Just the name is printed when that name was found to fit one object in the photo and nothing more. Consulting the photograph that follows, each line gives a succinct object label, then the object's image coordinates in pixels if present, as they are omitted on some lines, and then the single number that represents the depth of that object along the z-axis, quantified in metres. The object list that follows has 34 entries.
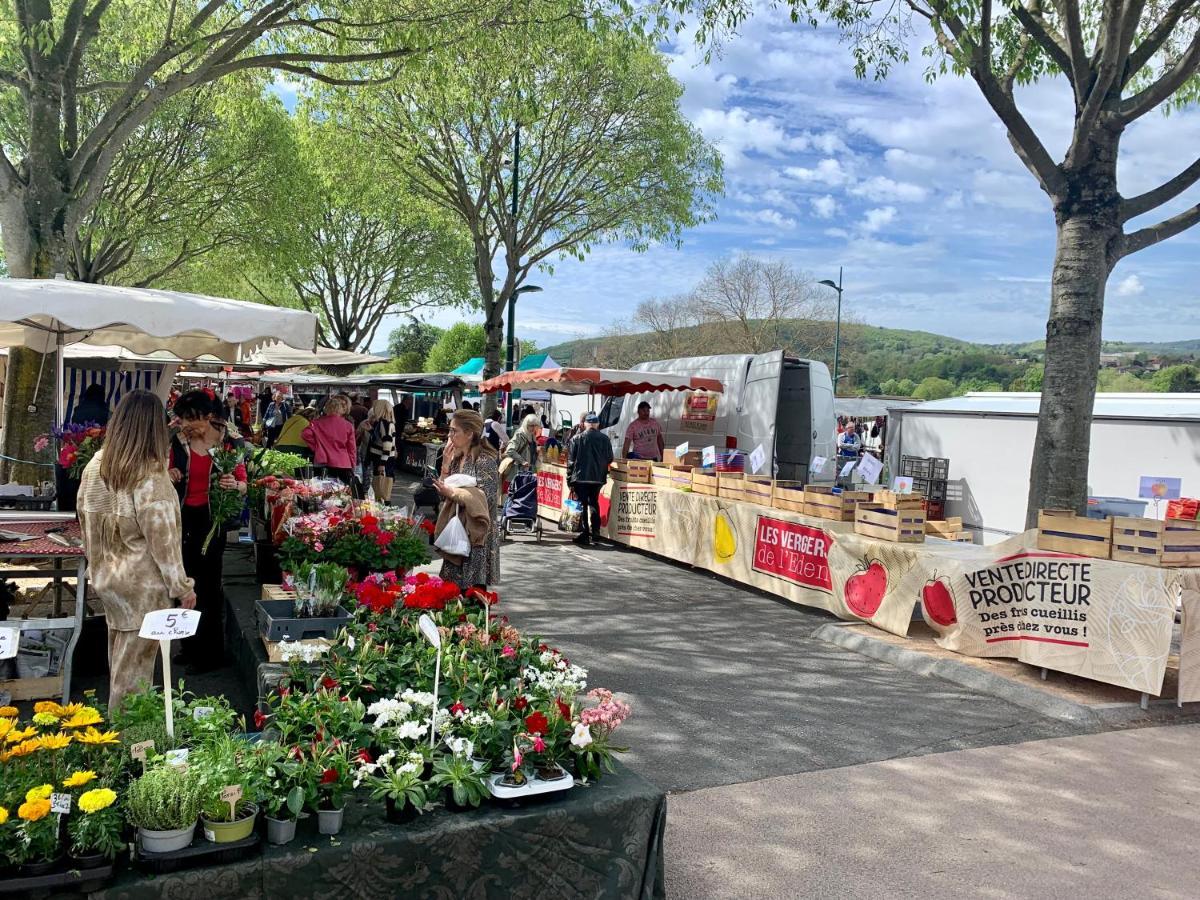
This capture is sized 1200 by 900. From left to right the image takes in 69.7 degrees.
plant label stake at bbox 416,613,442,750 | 2.77
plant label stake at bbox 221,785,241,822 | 2.28
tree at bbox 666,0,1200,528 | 6.99
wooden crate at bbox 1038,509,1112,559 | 5.71
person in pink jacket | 10.02
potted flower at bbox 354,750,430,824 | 2.51
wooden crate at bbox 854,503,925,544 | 7.25
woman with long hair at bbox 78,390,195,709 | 3.67
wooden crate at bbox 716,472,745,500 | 9.70
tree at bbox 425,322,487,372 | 64.94
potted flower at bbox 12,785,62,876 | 2.06
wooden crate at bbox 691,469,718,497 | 10.23
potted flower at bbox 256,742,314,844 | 2.37
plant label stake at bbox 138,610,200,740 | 2.58
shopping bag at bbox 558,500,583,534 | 12.69
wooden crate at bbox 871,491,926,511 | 7.20
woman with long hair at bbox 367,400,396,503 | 13.96
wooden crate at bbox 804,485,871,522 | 7.94
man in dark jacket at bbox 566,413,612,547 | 11.77
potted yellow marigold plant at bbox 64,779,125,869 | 2.11
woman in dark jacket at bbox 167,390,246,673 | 5.18
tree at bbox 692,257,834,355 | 43.72
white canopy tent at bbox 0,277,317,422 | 5.10
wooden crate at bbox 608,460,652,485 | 11.73
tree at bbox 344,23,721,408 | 18.11
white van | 13.43
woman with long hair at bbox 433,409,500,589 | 5.78
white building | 12.15
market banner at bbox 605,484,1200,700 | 5.52
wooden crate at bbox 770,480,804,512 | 8.59
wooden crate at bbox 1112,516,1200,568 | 5.47
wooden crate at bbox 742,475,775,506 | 9.18
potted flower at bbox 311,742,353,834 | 2.44
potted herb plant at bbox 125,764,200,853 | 2.21
